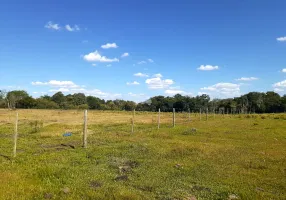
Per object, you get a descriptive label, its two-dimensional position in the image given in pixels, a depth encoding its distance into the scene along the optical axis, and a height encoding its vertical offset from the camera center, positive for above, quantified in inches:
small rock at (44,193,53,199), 203.5 -92.7
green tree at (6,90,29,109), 2785.7 +177.0
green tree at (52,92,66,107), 3953.5 +195.9
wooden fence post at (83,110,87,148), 415.5 -69.8
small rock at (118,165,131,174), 284.8 -90.7
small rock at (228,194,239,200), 214.4 -96.8
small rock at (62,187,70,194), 215.2 -91.7
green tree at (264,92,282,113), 3144.1 +91.9
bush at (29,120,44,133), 654.2 -76.8
